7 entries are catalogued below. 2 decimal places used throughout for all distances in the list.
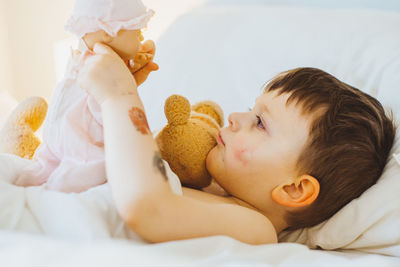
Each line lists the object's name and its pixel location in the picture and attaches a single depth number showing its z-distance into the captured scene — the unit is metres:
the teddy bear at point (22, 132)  1.01
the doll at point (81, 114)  0.72
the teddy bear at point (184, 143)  0.89
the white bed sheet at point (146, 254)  0.56
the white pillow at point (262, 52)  1.16
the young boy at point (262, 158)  0.66
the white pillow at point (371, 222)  0.81
